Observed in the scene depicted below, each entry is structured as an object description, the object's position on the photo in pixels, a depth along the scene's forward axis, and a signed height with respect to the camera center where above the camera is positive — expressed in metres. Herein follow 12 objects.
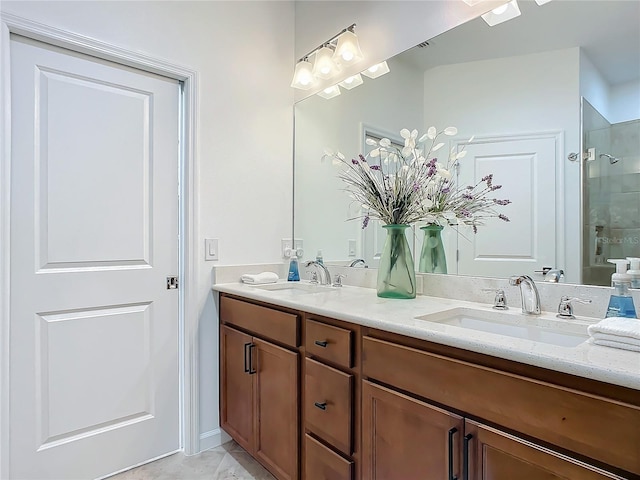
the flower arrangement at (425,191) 1.57 +0.21
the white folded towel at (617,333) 0.84 -0.21
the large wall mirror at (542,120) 1.21 +0.45
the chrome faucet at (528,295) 1.27 -0.18
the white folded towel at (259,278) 2.05 -0.20
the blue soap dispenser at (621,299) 1.08 -0.17
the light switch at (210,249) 2.03 -0.05
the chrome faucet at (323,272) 2.10 -0.17
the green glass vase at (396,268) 1.60 -0.11
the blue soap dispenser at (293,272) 2.22 -0.18
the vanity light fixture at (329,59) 1.99 +1.00
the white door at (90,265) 1.60 -0.11
